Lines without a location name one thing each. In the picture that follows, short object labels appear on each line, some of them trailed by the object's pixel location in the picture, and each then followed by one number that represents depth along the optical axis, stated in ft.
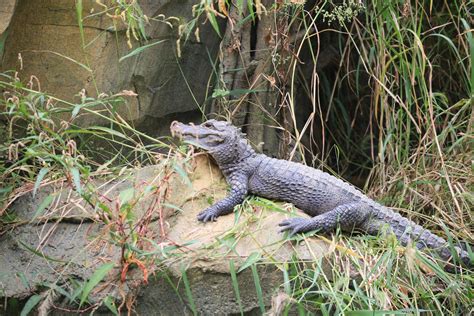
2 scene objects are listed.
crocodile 25.01
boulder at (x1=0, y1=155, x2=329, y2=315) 21.95
